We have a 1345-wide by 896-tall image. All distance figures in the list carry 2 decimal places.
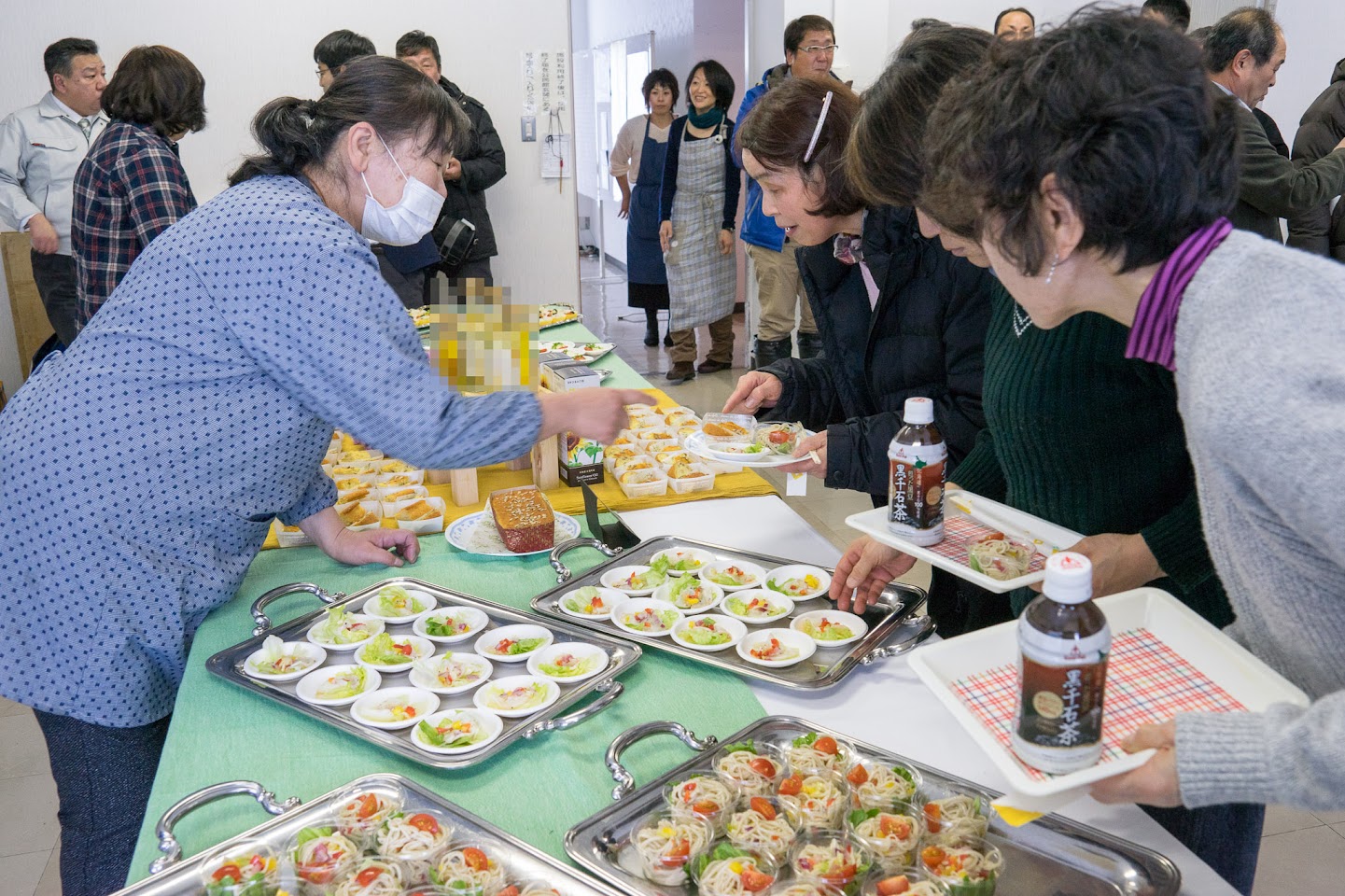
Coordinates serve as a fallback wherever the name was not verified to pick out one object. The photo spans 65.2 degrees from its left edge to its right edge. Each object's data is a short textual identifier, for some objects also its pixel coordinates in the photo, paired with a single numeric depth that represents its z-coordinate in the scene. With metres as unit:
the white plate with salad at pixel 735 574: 1.84
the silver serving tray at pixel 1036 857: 1.08
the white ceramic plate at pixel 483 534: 2.03
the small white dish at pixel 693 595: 1.74
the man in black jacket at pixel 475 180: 5.42
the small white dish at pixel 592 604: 1.72
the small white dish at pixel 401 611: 1.72
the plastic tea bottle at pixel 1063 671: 0.92
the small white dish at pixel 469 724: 1.35
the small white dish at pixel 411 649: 1.57
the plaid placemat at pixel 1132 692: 1.11
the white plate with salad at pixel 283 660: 1.55
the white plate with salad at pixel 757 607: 1.71
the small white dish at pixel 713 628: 1.62
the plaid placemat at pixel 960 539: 1.54
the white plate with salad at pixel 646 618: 1.67
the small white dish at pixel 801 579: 1.78
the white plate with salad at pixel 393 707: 1.42
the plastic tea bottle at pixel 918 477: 1.48
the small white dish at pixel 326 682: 1.48
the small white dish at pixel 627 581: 1.80
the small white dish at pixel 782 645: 1.56
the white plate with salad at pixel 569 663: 1.54
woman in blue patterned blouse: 1.49
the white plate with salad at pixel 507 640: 1.60
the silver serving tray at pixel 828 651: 1.52
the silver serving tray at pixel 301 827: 1.10
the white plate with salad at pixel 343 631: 1.64
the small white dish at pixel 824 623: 1.64
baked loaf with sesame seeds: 1.99
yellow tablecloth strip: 2.29
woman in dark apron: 6.27
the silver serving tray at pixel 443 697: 1.37
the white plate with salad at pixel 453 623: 1.67
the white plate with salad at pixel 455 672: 1.52
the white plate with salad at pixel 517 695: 1.44
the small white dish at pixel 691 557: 1.90
